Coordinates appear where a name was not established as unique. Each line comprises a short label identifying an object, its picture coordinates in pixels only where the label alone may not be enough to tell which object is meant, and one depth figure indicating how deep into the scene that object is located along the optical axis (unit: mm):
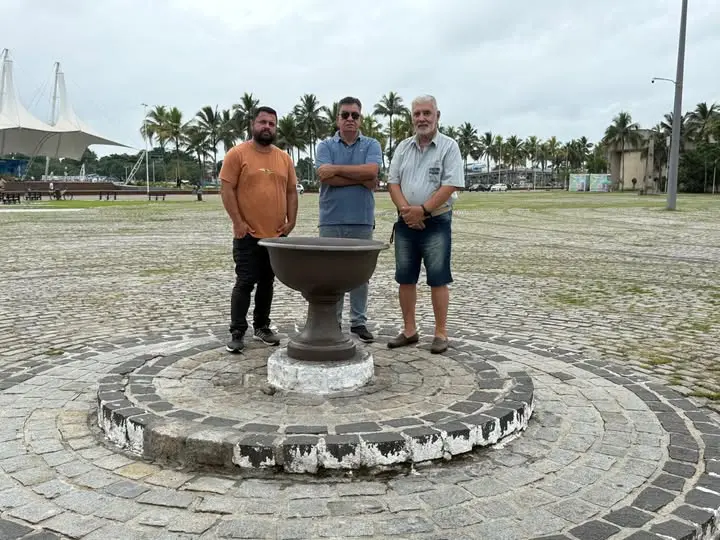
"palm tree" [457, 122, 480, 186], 112381
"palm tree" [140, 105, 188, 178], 74312
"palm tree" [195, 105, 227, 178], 74500
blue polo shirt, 5293
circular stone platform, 3135
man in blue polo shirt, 5160
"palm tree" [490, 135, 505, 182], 119500
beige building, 74250
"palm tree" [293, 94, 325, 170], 77188
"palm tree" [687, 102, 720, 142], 71594
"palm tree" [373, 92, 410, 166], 79725
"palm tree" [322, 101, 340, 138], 77375
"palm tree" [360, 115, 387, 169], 76000
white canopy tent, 71125
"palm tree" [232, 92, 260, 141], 70750
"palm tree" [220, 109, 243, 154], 72812
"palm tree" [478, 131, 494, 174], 116750
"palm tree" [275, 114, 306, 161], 74812
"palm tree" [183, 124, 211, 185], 75100
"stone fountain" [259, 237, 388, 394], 3971
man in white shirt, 4875
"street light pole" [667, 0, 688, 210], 26062
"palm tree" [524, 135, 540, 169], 123862
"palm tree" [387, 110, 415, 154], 78812
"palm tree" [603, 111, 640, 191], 80250
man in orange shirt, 4973
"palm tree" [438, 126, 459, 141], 102250
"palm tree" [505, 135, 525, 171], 121562
